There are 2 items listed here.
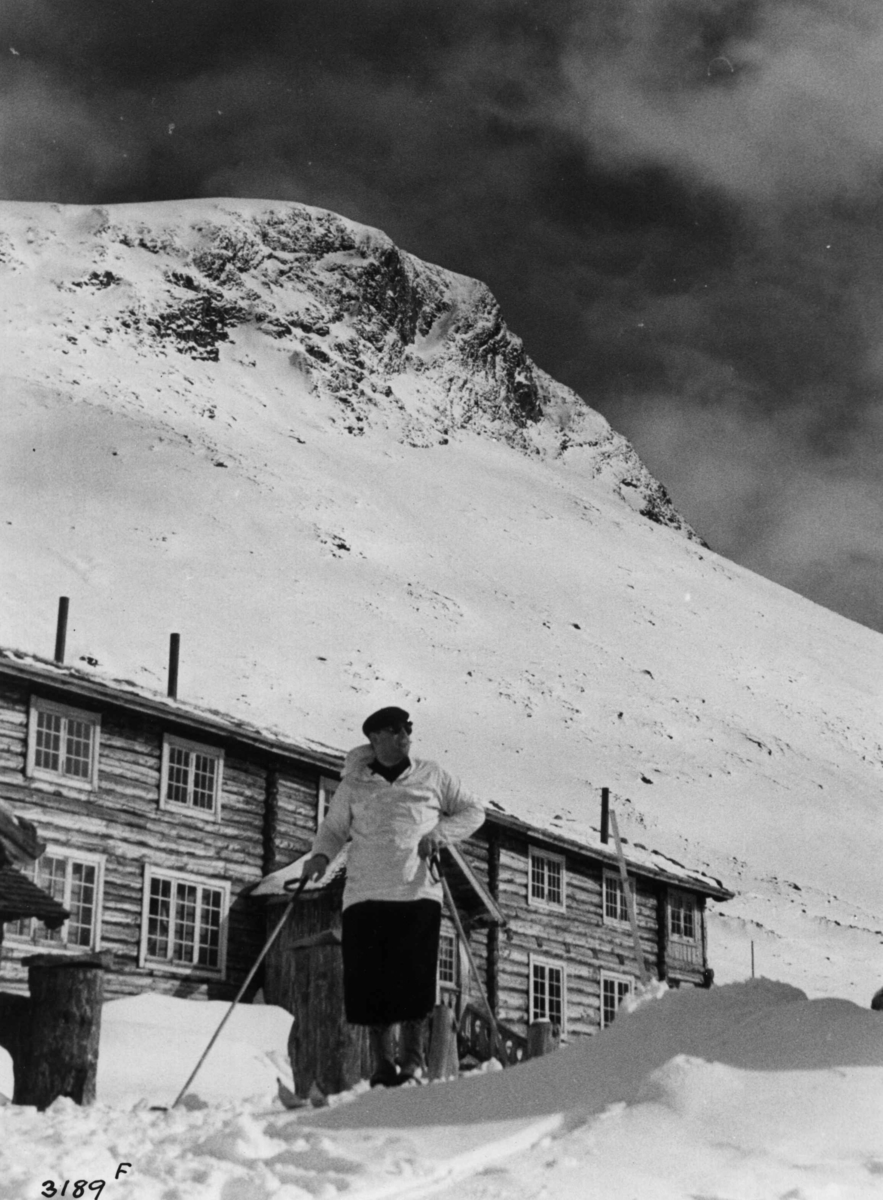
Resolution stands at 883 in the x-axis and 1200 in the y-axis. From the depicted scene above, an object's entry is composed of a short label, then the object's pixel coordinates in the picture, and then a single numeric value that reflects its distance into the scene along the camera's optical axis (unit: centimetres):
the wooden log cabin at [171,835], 2298
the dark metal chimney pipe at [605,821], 3566
